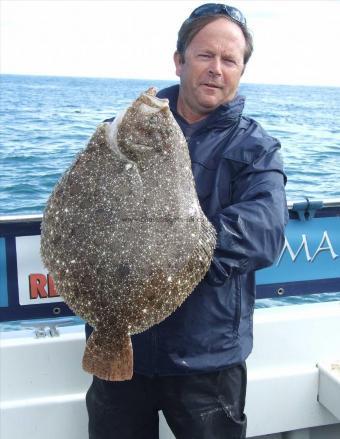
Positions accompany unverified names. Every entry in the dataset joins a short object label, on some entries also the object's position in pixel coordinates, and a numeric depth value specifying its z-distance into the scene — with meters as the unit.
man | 2.43
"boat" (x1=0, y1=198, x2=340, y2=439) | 3.27
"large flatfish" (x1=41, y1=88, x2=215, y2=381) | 2.02
